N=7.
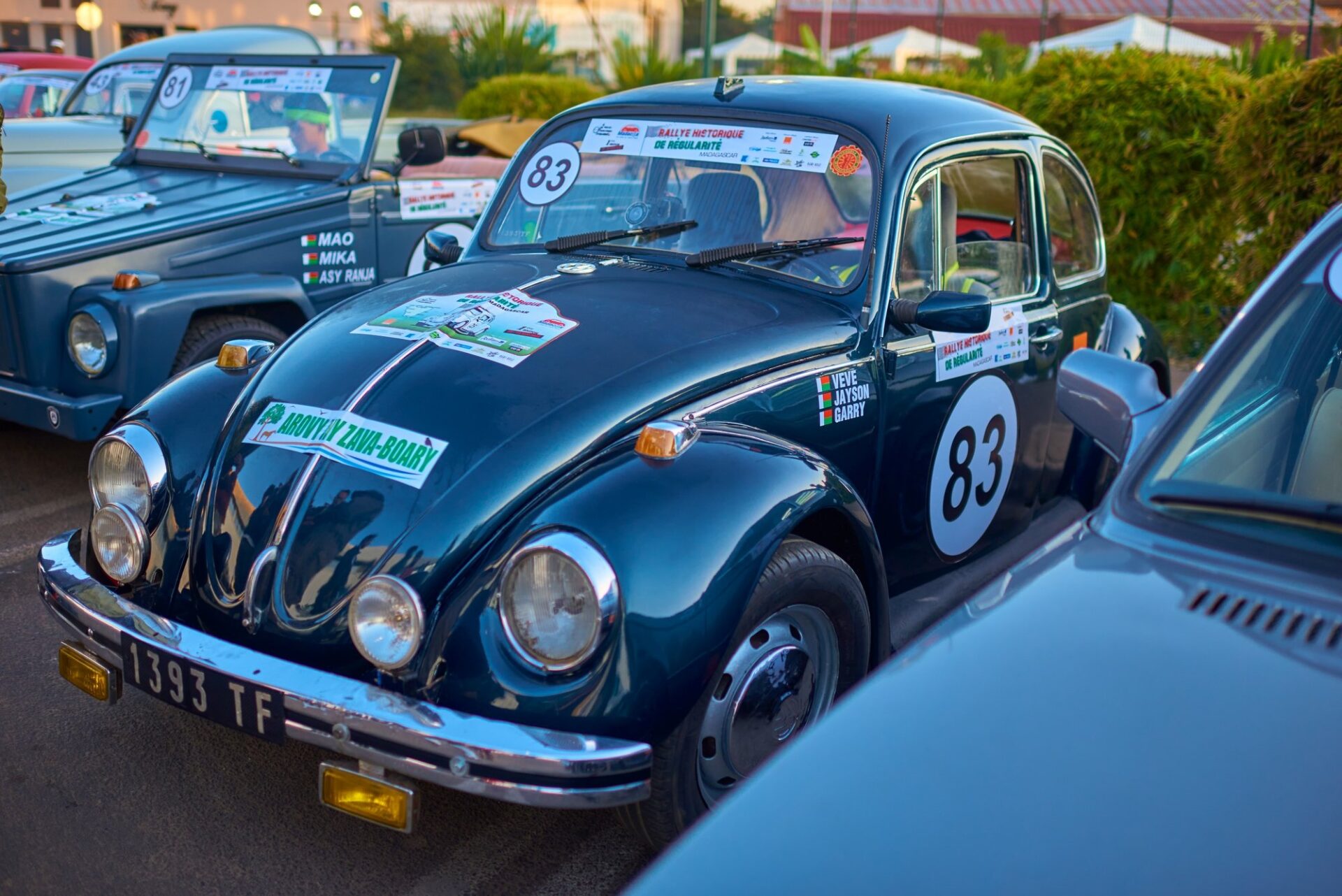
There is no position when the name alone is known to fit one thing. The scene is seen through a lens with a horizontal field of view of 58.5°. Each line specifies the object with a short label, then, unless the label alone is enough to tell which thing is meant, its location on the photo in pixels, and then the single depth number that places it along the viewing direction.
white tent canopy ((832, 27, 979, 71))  24.90
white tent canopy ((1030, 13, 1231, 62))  20.19
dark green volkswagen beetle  2.37
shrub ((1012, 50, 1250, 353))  8.19
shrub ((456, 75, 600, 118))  16.20
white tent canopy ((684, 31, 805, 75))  25.22
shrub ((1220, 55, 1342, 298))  6.93
